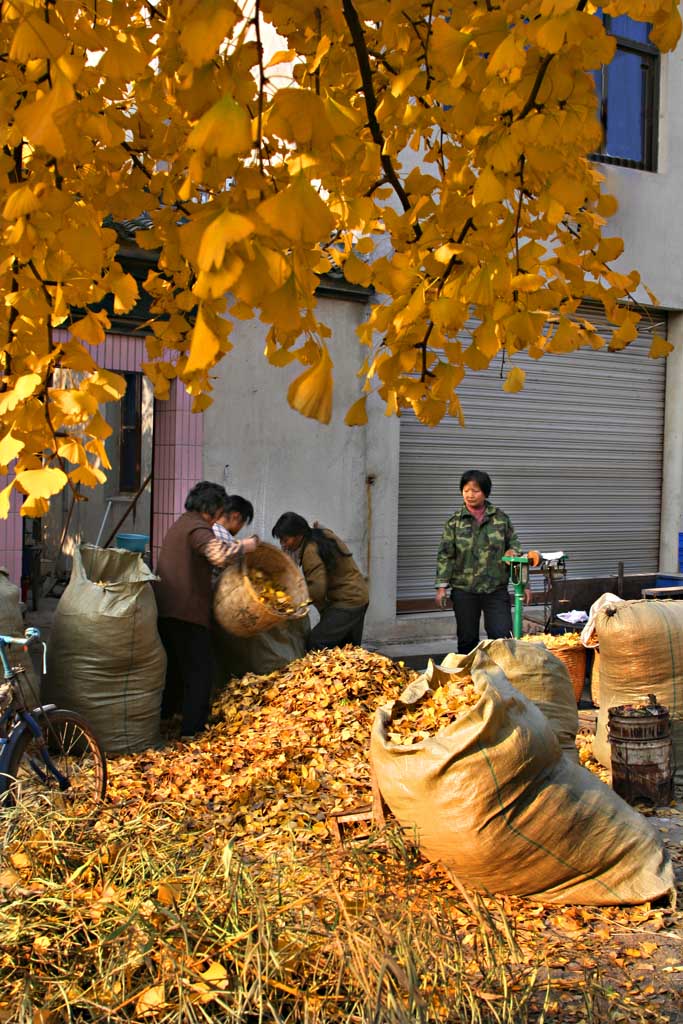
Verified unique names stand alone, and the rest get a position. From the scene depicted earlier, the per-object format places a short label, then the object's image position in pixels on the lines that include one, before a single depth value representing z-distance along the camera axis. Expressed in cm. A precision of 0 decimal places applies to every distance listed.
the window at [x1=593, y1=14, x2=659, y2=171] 1141
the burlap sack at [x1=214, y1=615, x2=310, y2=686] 688
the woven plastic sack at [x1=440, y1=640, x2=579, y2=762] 529
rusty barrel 530
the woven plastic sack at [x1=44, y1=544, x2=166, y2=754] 605
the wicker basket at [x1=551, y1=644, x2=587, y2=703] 705
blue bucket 721
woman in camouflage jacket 768
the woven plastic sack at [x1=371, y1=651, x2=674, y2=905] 381
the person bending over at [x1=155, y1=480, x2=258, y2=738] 645
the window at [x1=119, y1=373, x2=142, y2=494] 1161
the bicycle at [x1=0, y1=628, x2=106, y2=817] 480
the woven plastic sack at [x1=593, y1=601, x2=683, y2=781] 594
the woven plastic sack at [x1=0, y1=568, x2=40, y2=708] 549
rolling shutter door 1032
